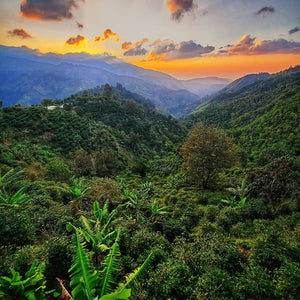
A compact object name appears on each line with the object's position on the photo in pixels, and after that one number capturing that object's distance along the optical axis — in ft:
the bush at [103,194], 45.47
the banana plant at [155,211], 38.34
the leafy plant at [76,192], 41.47
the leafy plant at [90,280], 12.39
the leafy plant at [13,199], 32.81
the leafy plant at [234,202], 41.32
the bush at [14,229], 22.30
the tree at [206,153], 57.26
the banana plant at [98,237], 20.86
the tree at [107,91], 263.49
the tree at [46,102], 173.27
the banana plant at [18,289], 13.19
